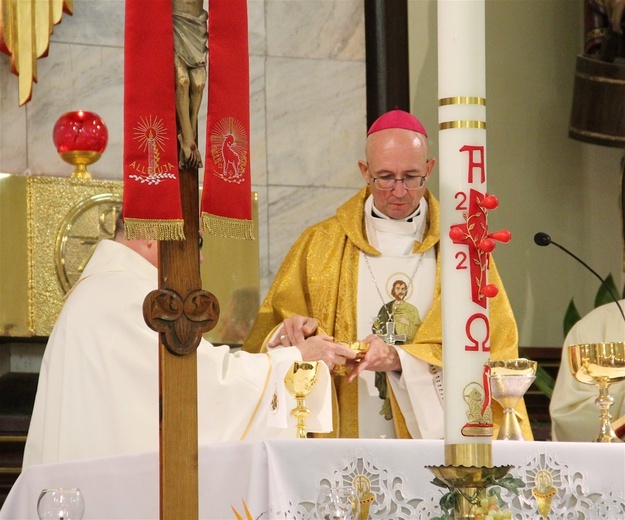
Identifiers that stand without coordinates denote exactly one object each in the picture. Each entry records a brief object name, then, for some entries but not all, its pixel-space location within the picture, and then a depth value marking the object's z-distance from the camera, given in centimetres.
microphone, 896
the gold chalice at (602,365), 931
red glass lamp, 1253
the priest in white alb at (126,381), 912
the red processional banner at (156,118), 636
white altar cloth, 733
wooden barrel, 1514
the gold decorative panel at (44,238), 1260
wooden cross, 629
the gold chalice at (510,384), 880
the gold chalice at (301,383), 871
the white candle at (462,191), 516
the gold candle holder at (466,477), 493
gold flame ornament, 1316
